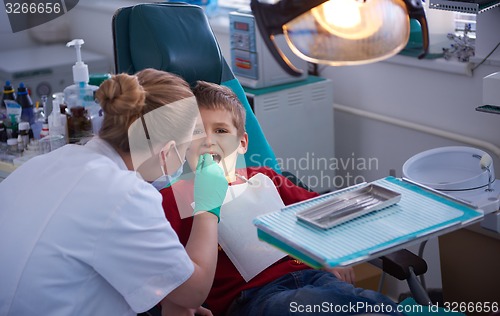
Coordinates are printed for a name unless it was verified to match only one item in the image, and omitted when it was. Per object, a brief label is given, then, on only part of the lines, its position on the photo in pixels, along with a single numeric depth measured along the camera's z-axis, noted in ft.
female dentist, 4.30
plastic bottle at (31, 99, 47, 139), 7.41
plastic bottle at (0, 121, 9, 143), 7.41
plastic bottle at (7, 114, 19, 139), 7.43
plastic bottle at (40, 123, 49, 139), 7.21
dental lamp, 3.61
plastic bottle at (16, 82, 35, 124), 7.53
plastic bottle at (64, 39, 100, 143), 6.72
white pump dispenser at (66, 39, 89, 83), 7.11
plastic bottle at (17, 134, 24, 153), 7.17
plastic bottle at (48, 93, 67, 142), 7.11
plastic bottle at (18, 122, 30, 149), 7.18
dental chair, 6.51
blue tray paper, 4.18
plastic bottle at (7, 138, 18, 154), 7.18
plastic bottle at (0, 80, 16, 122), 7.57
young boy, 5.41
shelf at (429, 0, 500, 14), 5.67
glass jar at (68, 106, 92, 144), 6.71
